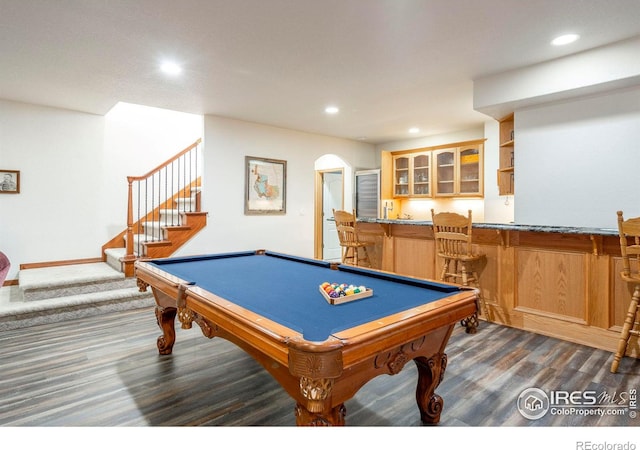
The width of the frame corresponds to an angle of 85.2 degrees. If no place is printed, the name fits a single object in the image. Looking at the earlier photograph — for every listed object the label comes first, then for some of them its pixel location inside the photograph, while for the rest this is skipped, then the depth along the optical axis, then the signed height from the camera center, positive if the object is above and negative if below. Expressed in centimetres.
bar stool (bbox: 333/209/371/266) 454 -18
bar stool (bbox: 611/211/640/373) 243 -36
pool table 115 -39
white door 762 +39
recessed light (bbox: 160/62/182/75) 331 +153
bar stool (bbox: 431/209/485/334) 344 -23
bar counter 286 -51
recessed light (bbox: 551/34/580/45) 277 +151
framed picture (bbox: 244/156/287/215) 553 +63
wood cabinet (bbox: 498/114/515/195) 425 +84
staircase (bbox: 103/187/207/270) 459 -14
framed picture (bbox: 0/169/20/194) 438 +54
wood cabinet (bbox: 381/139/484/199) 577 +97
